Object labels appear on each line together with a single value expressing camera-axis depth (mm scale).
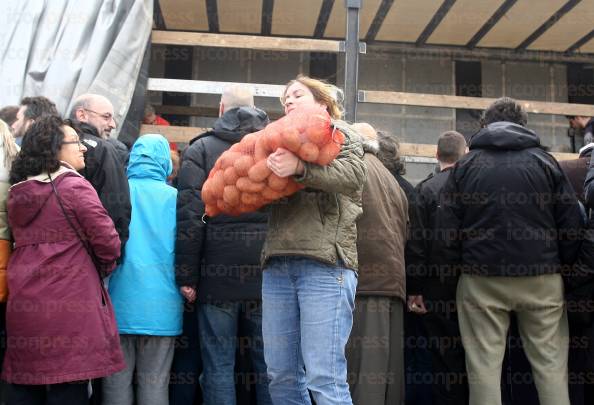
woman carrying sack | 2682
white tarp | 5098
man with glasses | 3554
